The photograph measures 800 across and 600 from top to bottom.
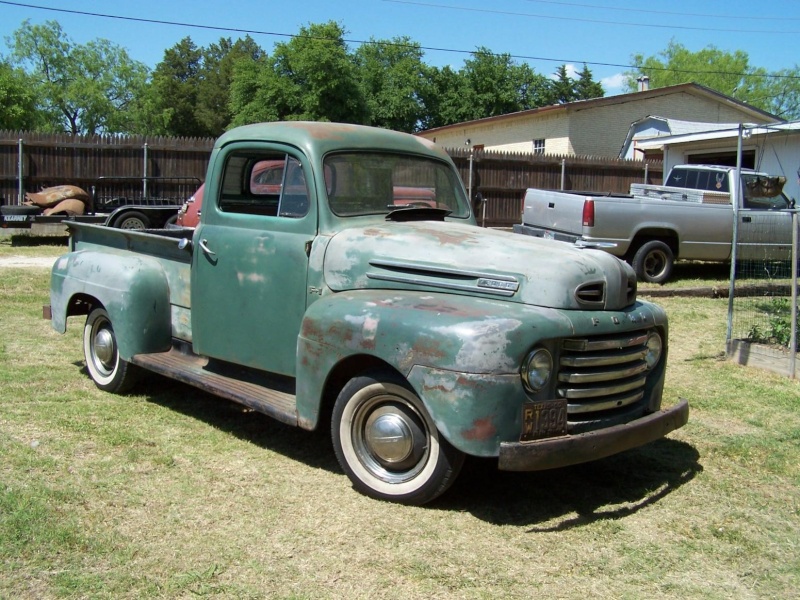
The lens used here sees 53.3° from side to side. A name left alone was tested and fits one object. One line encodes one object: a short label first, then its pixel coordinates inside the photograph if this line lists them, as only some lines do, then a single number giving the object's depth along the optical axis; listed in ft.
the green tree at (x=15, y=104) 153.17
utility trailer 47.19
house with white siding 93.66
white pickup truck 39.42
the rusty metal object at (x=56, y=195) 51.29
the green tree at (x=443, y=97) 181.68
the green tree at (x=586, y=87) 204.33
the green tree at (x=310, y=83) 134.82
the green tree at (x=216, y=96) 214.07
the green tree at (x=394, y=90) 174.91
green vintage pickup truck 12.21
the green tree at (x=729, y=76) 183.83
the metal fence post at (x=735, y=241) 24.32
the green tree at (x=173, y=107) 213.87
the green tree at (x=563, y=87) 196.34
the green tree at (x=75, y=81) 210.18
